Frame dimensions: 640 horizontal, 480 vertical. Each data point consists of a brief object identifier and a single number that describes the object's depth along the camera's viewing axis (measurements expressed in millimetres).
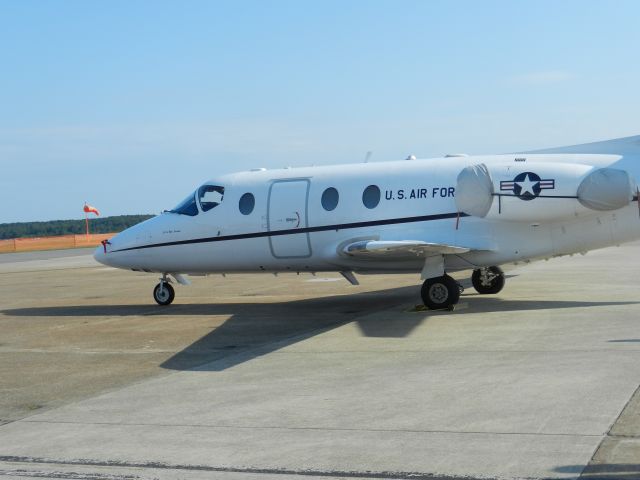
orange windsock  74125
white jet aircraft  17344
